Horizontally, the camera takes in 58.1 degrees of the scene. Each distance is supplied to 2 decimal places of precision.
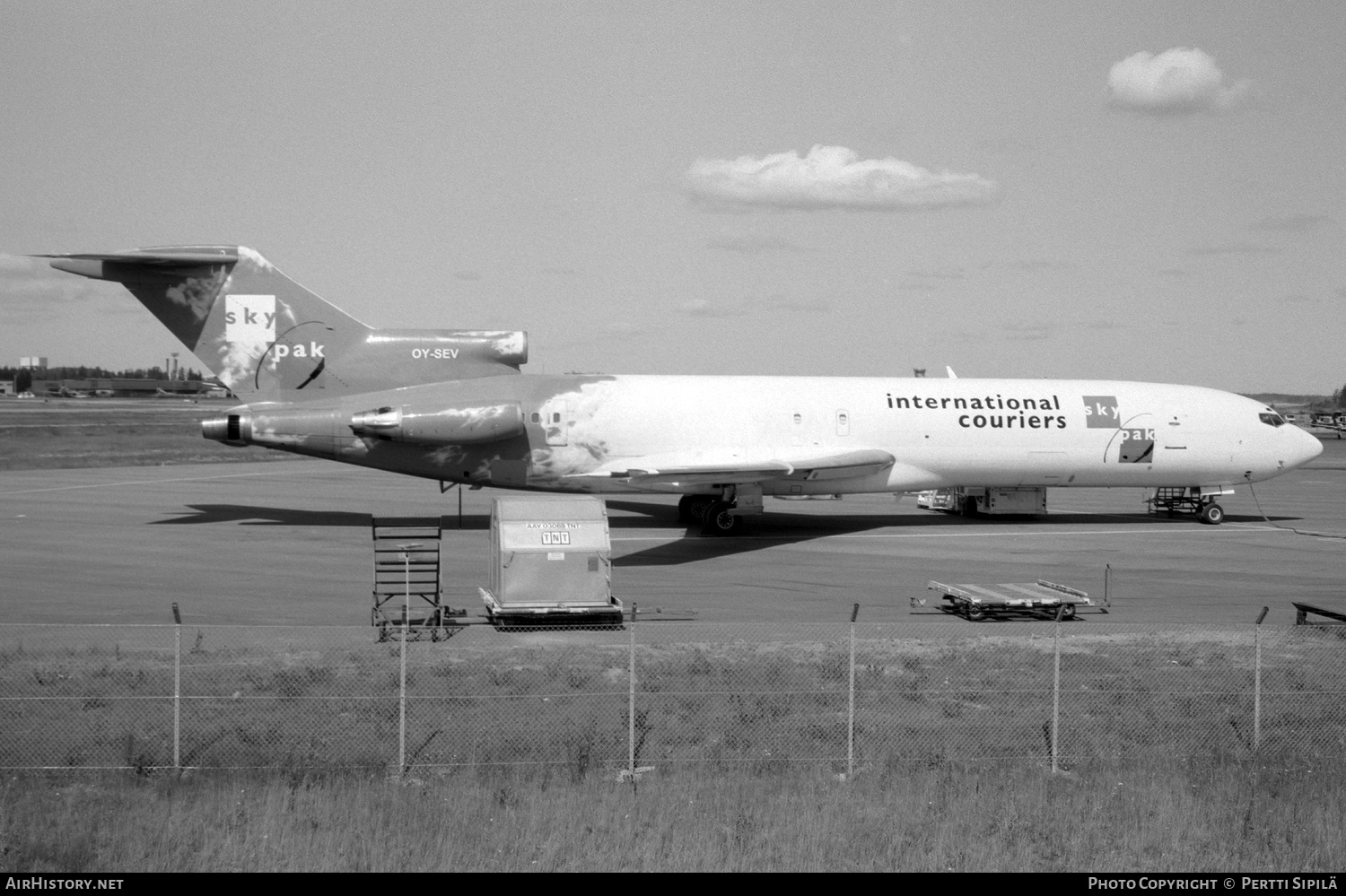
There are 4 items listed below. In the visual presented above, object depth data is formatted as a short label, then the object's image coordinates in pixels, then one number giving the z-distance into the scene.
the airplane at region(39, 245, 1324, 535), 31.58
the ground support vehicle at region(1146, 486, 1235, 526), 37.25
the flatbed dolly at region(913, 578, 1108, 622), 21.44
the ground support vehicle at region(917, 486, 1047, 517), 36.34
